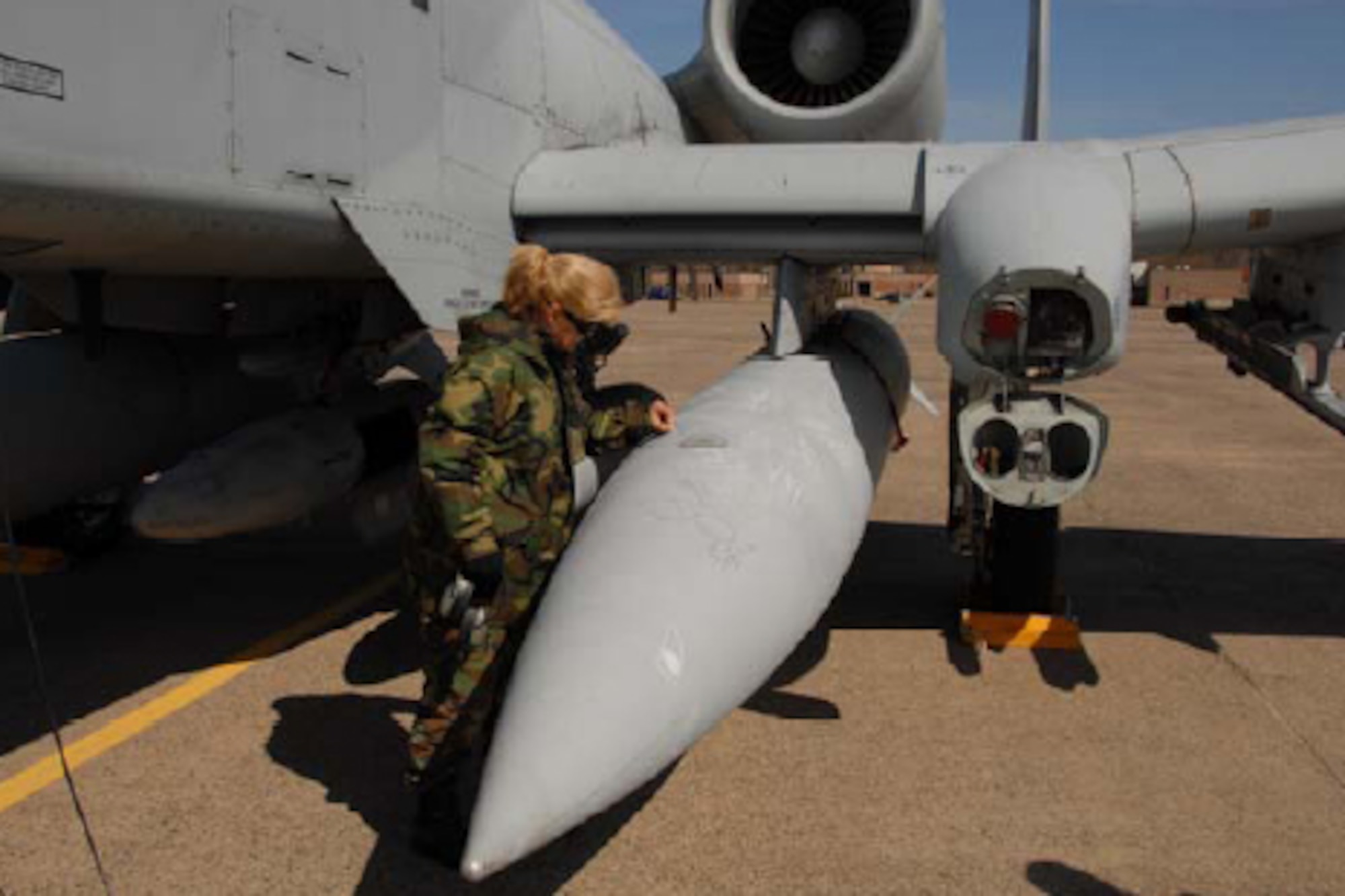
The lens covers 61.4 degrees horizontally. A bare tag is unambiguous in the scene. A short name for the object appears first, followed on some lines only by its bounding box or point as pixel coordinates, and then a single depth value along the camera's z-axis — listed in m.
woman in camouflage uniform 2.95
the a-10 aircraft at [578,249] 2.97
